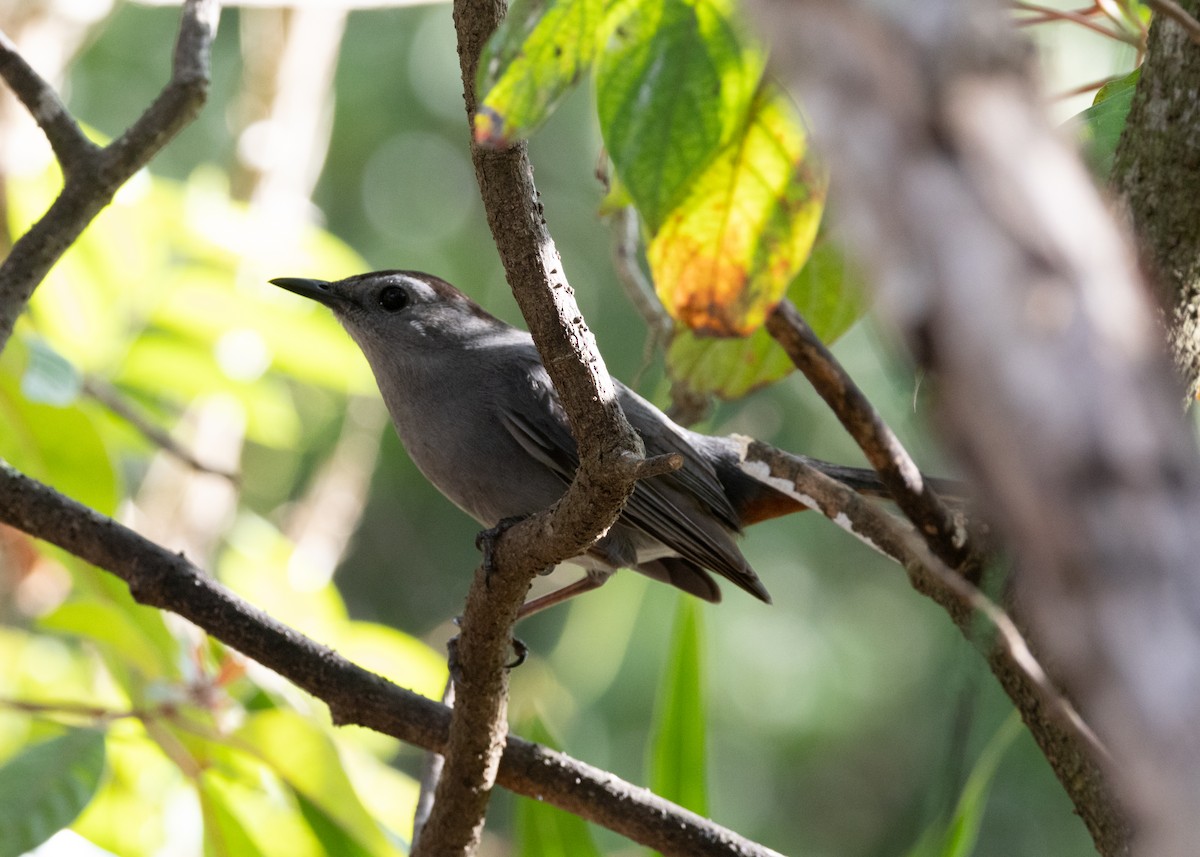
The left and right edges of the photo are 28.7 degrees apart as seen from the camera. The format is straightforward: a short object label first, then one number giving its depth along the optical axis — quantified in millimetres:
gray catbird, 6477
